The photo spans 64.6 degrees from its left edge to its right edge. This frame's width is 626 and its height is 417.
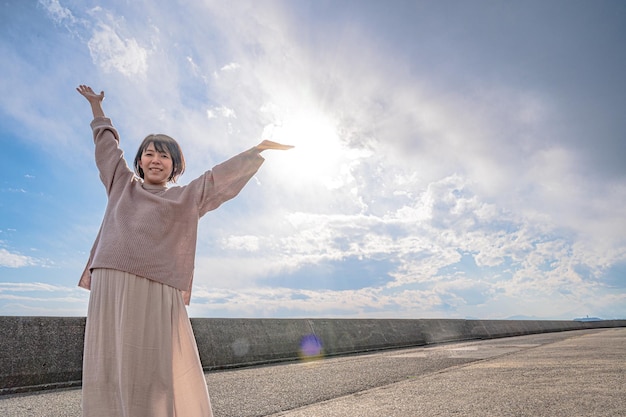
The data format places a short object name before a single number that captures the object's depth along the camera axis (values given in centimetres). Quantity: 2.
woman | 223
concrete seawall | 473
